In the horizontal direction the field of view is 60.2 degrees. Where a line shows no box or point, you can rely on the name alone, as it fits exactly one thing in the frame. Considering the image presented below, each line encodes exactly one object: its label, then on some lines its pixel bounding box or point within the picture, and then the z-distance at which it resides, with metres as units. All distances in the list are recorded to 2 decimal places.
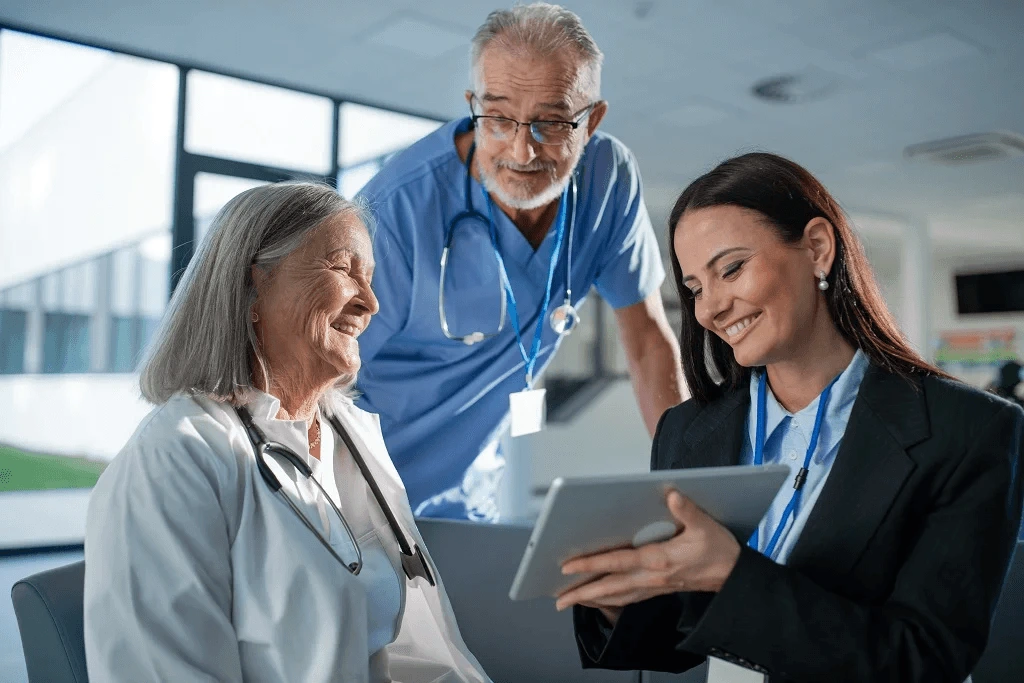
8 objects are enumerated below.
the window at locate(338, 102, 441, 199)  5.89
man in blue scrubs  1.68
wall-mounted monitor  12.21
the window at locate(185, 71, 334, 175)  5.32
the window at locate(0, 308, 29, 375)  4.99
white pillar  9.80
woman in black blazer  0.96
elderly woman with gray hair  1.01
